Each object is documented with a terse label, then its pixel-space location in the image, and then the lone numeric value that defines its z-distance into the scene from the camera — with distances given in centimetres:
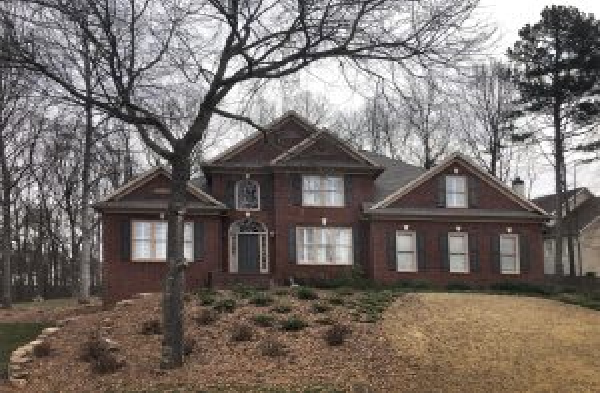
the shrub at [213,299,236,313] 2147
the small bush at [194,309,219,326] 2025
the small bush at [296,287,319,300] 2339
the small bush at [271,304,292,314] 2122
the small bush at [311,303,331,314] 2139
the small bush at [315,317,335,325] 2008
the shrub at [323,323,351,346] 1834
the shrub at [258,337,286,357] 1762
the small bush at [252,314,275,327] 1995
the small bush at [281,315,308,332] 1950
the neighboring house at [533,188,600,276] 5212
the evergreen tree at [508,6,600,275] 4122
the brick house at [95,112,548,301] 3114
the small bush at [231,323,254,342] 1869
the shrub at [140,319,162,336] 2006
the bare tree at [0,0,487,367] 1631
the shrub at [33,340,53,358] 1883
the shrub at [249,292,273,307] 2223
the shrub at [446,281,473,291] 3030
